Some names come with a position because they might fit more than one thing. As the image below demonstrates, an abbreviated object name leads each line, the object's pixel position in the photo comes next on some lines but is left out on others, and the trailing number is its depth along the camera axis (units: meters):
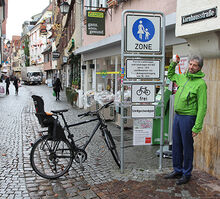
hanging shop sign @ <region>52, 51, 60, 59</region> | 30.63
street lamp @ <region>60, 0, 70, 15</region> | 16.84
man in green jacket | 3.96
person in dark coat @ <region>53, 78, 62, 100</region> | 19.53
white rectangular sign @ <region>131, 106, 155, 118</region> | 4.68
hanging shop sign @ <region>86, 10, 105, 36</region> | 11.16
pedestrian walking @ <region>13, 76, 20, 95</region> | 25.52
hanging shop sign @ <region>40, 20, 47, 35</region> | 45.05
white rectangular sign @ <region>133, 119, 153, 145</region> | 4.86
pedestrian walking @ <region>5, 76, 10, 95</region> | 24.47
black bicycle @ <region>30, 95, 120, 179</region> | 4.47
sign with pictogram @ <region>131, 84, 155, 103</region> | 4.64
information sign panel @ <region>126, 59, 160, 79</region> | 4.59
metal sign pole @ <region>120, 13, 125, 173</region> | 4.56
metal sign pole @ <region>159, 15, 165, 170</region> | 4.69
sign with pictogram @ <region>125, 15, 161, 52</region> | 4.55
